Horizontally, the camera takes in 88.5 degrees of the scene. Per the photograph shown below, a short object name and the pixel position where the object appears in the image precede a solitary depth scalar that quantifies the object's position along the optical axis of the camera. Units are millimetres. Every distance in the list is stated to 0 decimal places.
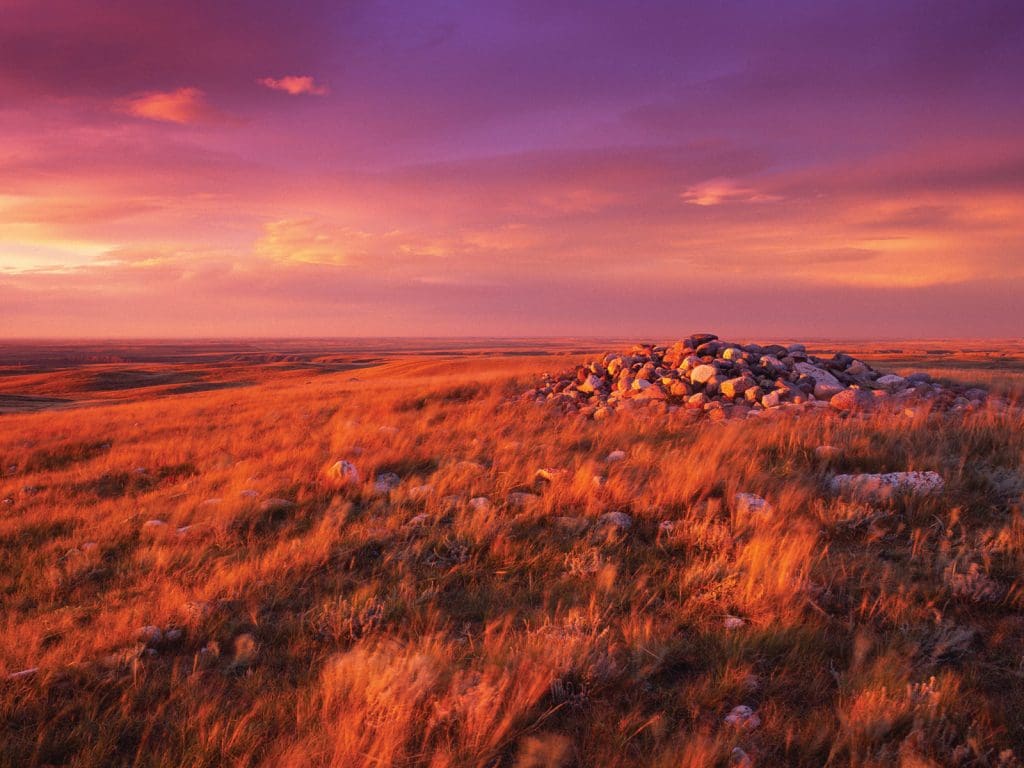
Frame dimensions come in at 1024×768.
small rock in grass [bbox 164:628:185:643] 3404
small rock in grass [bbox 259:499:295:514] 5820
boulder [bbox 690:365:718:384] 10852
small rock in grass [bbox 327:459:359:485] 6625
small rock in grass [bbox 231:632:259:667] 3160
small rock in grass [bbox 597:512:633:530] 4848
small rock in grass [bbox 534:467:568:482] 5929
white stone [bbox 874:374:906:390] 11004
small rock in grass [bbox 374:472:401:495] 6310
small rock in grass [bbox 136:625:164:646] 3350
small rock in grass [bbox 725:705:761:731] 2475
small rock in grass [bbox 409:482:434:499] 5906
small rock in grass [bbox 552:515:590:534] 4881
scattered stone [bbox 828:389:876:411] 9031
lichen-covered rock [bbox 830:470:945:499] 5016
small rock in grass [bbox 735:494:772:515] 4766
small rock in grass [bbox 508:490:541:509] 5508
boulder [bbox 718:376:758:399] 10297
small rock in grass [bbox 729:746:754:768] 2275
